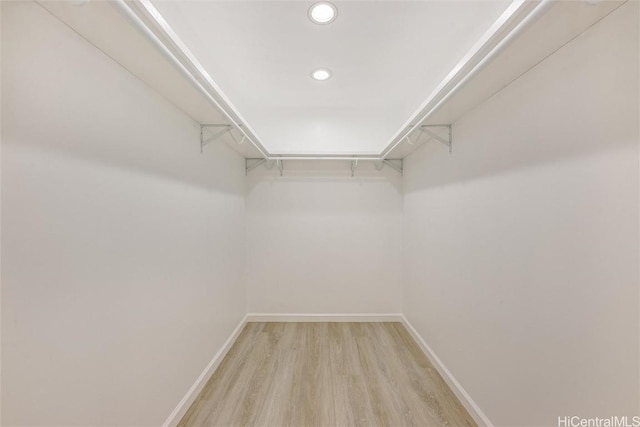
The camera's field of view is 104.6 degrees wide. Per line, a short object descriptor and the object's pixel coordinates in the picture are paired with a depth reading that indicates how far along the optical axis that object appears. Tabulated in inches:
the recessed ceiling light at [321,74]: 78.6
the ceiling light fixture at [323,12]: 52.0
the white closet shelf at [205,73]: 31.9
